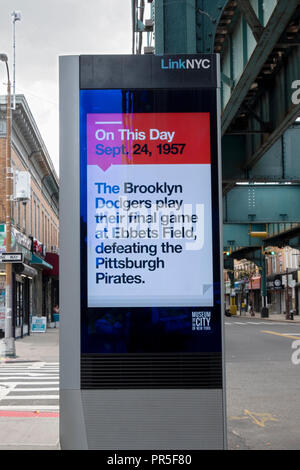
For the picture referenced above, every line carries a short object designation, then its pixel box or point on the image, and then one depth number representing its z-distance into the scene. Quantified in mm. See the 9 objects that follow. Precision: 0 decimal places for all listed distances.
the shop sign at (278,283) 60688
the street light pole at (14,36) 26631
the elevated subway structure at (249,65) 10961
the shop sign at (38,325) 32969
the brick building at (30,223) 28500
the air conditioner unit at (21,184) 29067
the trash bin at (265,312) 57772
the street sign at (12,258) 18844
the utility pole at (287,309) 49881
